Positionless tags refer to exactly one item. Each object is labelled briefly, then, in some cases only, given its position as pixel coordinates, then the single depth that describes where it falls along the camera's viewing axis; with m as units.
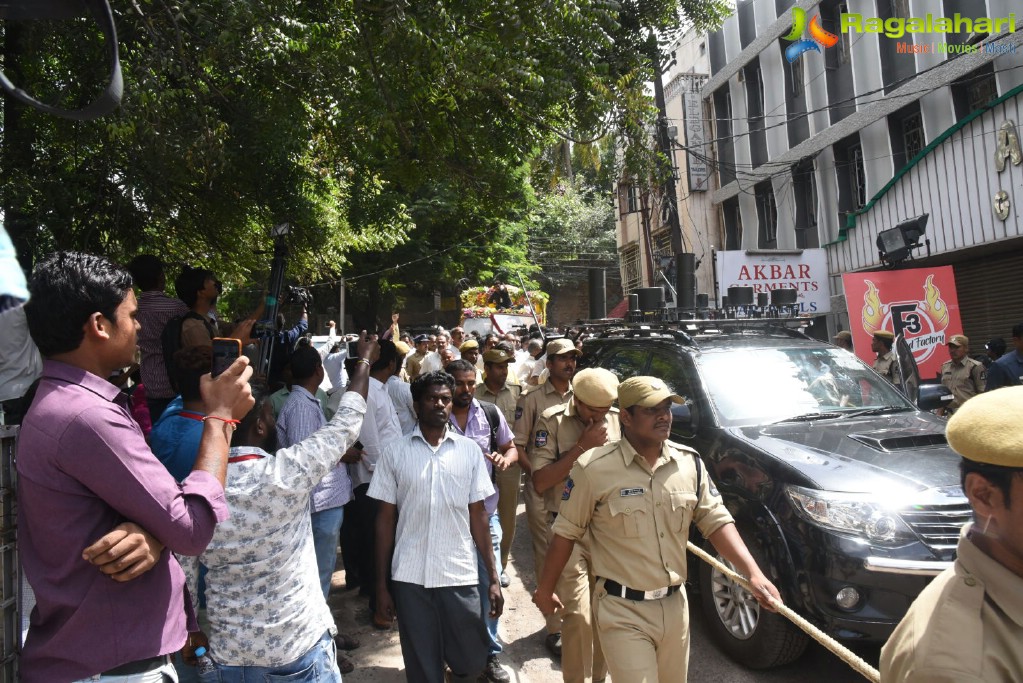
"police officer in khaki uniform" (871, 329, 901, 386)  8.26
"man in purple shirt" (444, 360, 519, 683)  5.04
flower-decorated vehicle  22.23
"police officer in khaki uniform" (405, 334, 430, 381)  10.45
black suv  3.85
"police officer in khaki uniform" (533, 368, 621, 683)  4.14
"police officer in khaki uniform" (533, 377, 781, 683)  3.17
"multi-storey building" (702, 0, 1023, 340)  11.34
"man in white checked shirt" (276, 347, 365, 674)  4.34
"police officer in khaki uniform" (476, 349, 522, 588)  5.83
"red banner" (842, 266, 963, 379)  8.41
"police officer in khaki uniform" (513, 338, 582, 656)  5.20
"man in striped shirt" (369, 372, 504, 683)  3.60
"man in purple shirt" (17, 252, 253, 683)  1.70
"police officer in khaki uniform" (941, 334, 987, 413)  8.63
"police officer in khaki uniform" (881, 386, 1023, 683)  1.41
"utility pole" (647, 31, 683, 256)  14.96
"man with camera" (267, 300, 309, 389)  5.55
